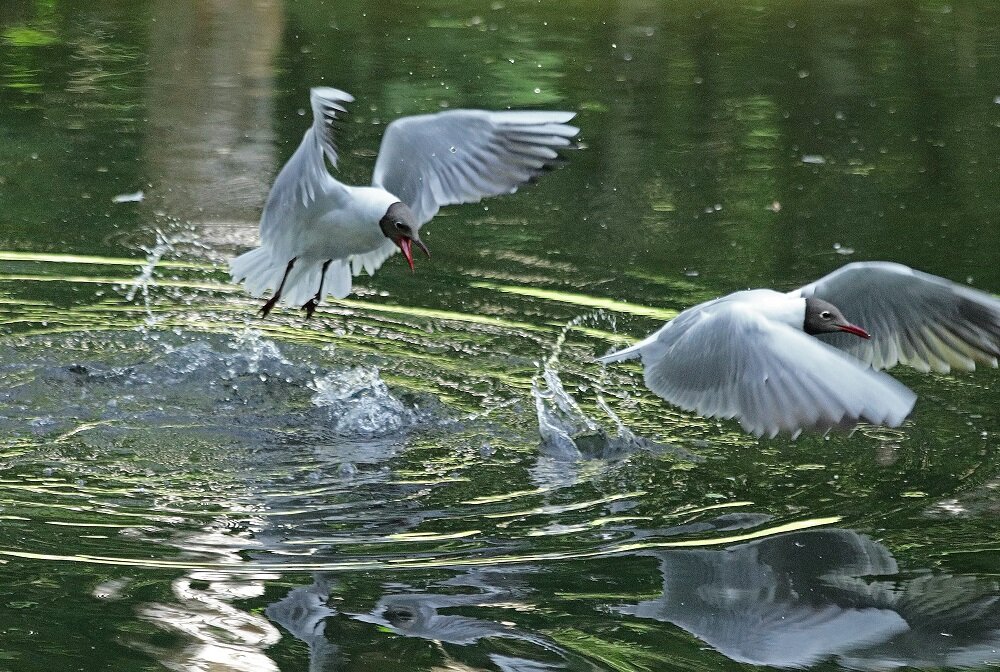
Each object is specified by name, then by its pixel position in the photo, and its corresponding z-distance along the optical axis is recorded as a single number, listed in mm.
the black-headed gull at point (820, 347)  10656
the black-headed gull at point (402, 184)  14117
